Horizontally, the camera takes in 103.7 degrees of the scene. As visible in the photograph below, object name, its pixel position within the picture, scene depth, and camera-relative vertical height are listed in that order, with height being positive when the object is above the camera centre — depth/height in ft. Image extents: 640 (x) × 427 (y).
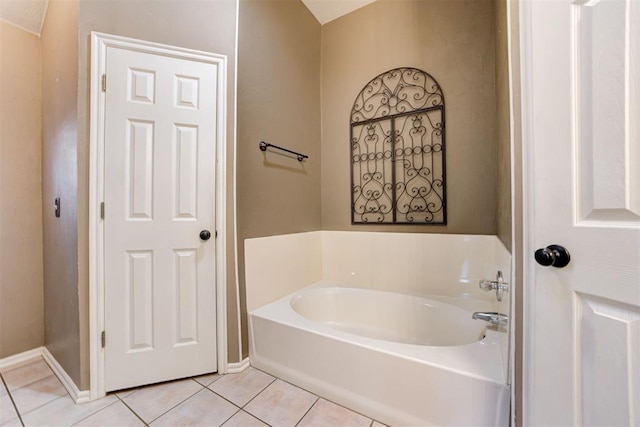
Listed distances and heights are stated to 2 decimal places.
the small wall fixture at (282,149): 5.86 +1.69
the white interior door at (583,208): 2.00 +0.07
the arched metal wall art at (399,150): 6.15 +1.74
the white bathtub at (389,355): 3.31 -2.35
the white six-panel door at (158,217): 4.46 -0.01
